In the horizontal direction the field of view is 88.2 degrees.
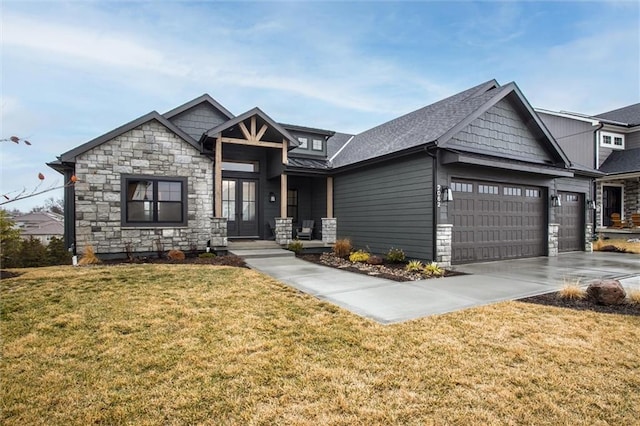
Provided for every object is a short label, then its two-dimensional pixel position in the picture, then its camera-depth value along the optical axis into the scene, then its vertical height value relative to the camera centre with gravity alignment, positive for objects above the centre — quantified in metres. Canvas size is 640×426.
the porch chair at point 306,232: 13.69 -0.86
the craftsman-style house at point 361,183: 9.59 +0.95
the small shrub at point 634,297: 5.23 -1.35
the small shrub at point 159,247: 10.64 -1.20
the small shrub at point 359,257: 9.98 -1.38
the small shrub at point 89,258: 9.27 -1.37
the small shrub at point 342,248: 11.22 -1.27
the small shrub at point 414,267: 8.36 -1.40
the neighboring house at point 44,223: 25.10 -1.03
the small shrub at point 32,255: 9.10 -1.25
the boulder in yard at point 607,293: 5.25 -1.29
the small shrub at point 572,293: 5.58 -1.38
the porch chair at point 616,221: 17.94 -0.44
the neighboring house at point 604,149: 18.16 +3.63
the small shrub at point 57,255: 9.47 -1.31
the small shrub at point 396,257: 9.56 -1.31
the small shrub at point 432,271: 7.95 -1.45
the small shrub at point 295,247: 11.43 -1.24
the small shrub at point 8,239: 7.99 -0.72
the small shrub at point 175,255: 10.21 -1.37
